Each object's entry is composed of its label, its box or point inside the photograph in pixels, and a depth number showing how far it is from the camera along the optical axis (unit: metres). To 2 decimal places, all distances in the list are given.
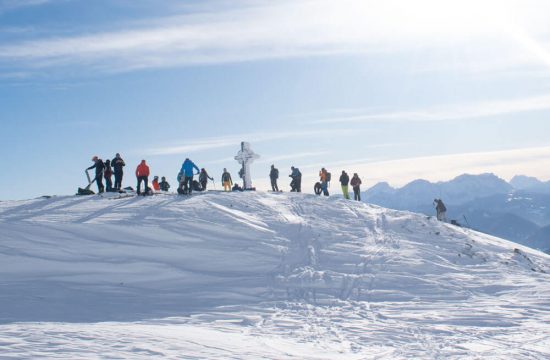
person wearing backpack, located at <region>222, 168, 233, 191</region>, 35.94
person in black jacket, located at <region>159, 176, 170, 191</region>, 36.56
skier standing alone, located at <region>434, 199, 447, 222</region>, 33.03
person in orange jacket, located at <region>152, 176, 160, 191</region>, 35.97
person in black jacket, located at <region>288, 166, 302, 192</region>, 36.34
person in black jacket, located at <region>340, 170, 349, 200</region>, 35.56
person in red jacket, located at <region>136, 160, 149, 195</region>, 26.27
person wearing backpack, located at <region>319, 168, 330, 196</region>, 35.56
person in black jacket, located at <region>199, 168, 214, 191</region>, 36.00
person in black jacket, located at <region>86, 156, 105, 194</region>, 26.70
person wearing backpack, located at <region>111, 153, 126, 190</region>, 26.60
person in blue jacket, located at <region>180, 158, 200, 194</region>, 27.45
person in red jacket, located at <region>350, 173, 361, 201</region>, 34.94
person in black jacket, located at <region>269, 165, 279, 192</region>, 36.00
